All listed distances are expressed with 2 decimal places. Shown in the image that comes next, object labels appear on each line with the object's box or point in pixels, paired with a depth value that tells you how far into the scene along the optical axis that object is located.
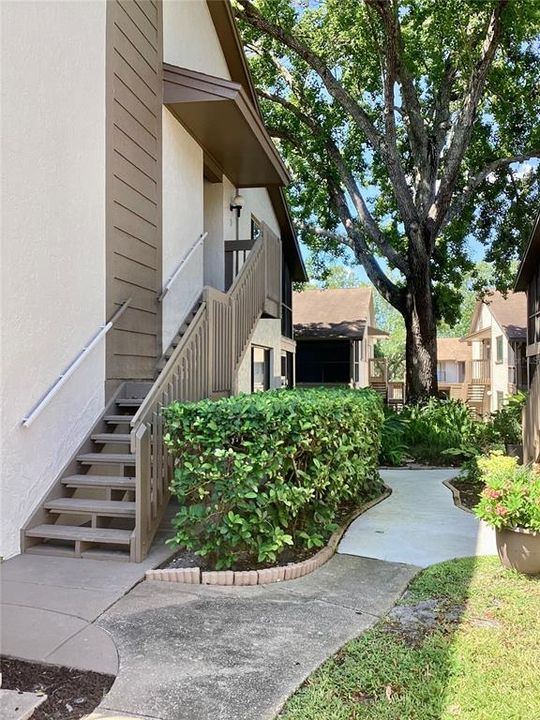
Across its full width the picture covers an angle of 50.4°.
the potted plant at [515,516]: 4.85
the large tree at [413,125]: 13.34
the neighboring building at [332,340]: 25.58
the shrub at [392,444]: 11.38
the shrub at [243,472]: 4.66
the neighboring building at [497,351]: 23.39
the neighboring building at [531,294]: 9.25
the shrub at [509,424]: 11.49
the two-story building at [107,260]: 5.09
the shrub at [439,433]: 11.70
